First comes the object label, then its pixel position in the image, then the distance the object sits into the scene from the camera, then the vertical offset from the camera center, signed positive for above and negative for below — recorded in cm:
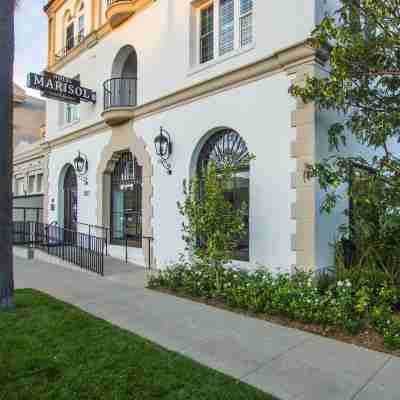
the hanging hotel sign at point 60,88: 1095 +383
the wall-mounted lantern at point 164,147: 916 +146
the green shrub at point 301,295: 480 -161
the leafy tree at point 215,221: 646 -41
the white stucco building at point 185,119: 660 +220
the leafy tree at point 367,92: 506 +178
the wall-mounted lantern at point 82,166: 1252 +130
